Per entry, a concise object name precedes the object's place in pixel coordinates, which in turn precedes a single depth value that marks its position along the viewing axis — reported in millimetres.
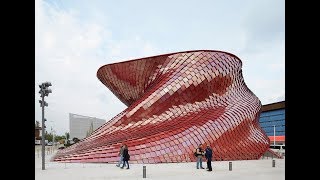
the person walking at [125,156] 12185
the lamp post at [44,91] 13028
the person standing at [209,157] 11474
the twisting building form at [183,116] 15254
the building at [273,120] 45425
